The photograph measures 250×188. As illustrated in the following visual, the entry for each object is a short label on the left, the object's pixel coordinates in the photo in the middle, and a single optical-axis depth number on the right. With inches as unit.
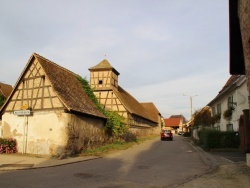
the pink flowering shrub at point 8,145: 596.5
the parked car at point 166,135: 1255.9
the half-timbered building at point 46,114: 566.1
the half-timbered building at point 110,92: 1153.4
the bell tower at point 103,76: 1200.1
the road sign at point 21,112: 581.3
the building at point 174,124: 3364.6
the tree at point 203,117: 1056.6
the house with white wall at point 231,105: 684.8
